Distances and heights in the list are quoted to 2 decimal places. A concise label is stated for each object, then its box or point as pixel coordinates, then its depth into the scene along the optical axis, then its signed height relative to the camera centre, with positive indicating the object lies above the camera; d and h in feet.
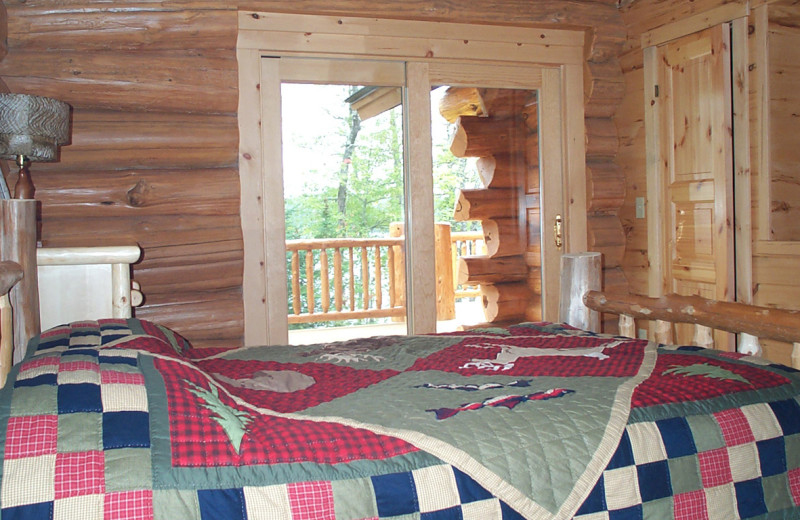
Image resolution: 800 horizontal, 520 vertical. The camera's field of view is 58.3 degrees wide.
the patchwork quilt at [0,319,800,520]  3.81 -1.24
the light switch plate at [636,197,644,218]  14.46 +0.41
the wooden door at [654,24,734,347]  12.38 +1.11
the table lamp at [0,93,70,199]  8.70 +1.44
